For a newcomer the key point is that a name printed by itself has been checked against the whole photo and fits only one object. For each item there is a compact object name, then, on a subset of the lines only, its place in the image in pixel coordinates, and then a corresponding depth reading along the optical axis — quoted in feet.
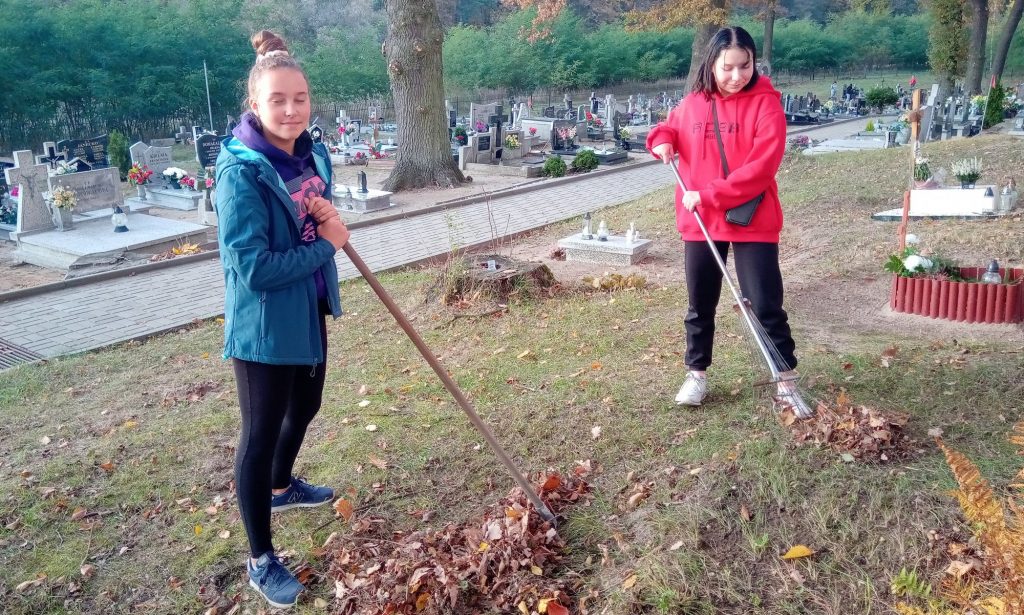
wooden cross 22.48
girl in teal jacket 8.68
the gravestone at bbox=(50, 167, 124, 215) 39.22
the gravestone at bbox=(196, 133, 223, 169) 52.80
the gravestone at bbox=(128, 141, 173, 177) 51.74
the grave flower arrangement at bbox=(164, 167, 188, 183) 49.29
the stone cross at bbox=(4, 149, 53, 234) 37.14
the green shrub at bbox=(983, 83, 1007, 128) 68.95
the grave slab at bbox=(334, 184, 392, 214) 47.80
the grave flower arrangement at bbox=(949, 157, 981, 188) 32.94
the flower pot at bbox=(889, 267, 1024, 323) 20.34
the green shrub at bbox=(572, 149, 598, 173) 62.44
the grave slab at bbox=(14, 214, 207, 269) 35.09
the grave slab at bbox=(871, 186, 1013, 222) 31.24
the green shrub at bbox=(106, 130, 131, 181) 60.95
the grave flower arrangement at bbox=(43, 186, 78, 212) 37.65
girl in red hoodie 11.94
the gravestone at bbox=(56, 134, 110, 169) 54.90
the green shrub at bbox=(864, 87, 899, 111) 109.19
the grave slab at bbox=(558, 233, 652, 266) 31.07
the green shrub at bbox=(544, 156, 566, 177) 59.21
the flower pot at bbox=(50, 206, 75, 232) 38.17
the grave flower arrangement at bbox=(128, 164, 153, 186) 48.62
